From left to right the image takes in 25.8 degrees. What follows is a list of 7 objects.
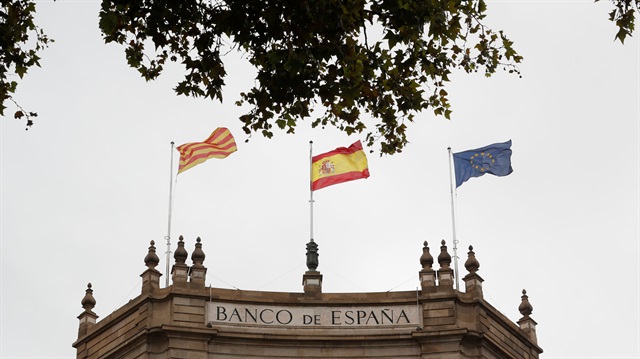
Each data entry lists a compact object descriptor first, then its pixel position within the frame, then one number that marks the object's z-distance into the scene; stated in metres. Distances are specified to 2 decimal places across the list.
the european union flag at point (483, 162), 51.34
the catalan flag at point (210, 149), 50.75
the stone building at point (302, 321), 46.66
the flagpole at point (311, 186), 50.64
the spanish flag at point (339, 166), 50.50
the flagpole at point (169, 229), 48.93
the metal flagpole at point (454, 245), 50.12
